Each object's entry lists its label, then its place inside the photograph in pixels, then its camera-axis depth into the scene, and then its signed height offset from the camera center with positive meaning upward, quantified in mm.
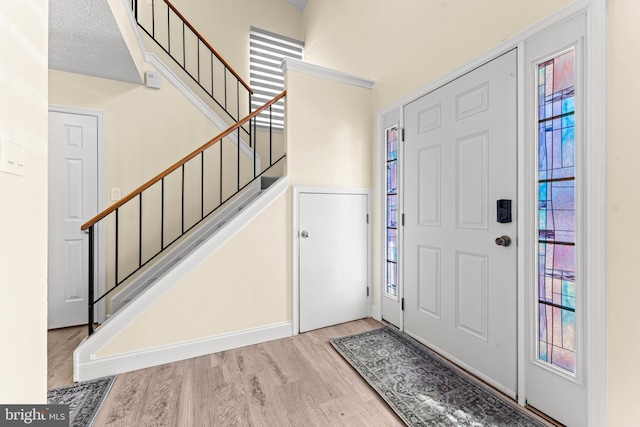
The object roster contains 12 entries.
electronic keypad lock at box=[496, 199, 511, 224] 1654 +14
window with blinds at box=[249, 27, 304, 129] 4074 +2166
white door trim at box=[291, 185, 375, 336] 2518 -362
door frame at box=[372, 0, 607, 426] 1271 +35
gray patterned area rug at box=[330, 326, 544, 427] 1486 -1075
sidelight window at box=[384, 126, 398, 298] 2605 +11
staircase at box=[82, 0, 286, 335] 2865 +182
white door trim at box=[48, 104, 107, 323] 2787 -124
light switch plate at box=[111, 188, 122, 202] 2871 +190
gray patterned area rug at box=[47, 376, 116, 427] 1511 -1104
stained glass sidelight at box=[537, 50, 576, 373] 1408 +3
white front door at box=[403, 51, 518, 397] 1680 -60
